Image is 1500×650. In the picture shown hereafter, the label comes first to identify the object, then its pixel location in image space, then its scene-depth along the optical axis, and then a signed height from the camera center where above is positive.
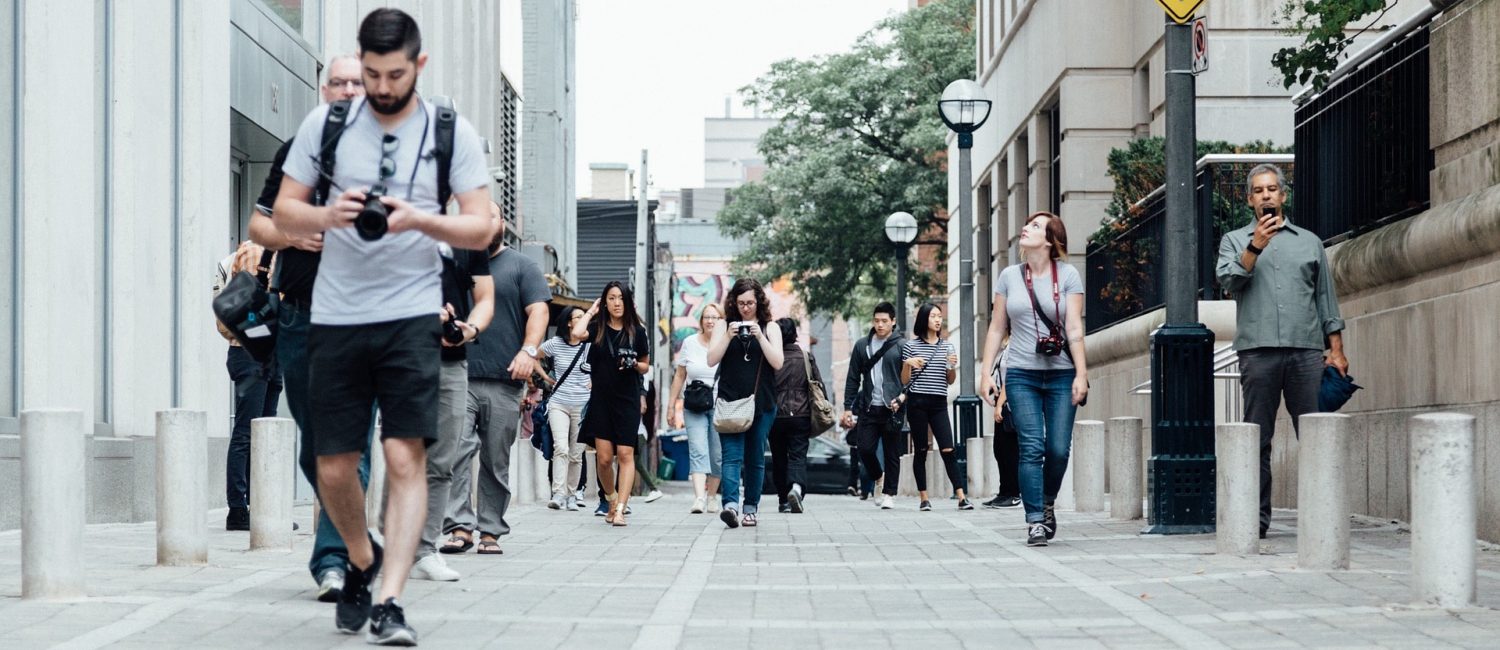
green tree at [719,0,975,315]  50.44 +5.37
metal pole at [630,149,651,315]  50.28 +2.98
